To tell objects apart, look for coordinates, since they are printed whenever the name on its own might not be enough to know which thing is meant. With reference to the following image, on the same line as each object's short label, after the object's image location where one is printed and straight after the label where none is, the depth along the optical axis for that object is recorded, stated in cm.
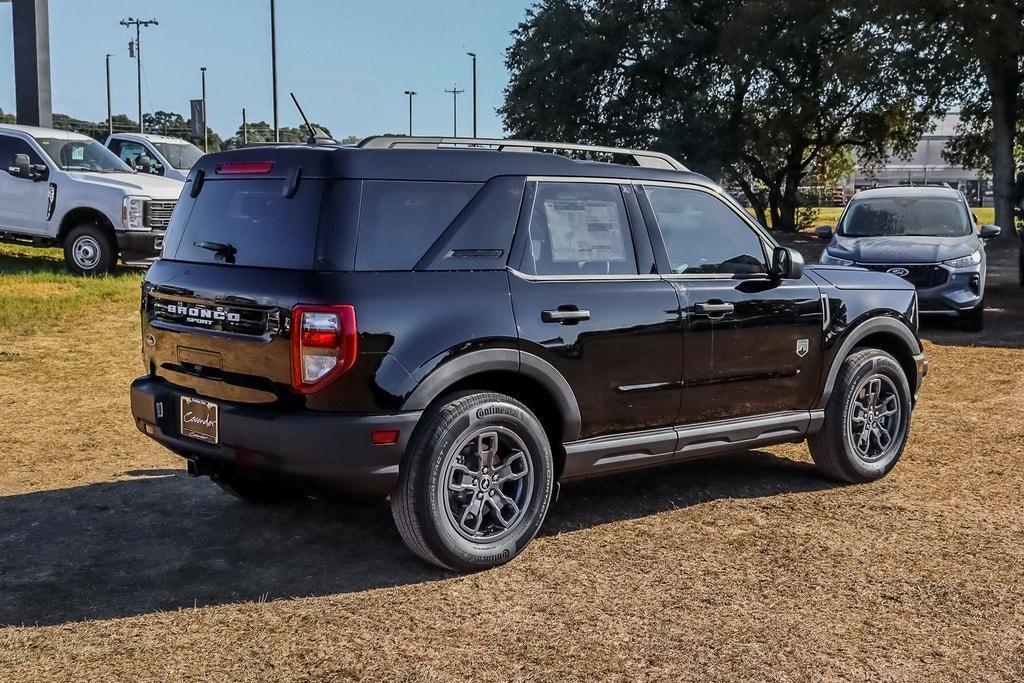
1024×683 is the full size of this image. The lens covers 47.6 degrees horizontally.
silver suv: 1340
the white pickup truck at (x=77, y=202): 1673
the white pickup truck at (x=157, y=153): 2334
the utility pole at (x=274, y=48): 3816
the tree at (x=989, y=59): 2461
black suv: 474
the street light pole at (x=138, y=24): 8055
